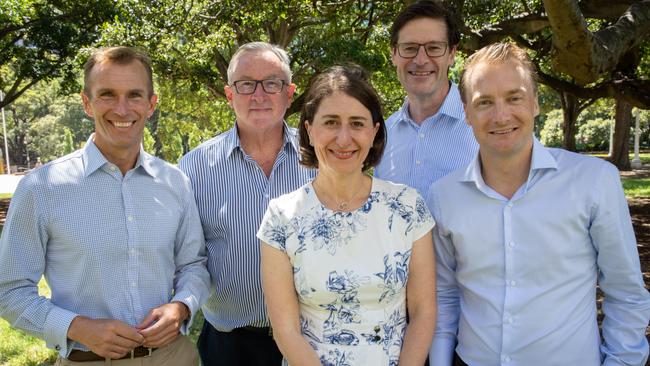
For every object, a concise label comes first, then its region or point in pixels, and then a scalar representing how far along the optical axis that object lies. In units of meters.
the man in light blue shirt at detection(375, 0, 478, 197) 3.24
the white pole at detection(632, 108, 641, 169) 29.26
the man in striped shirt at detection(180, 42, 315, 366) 3.30
